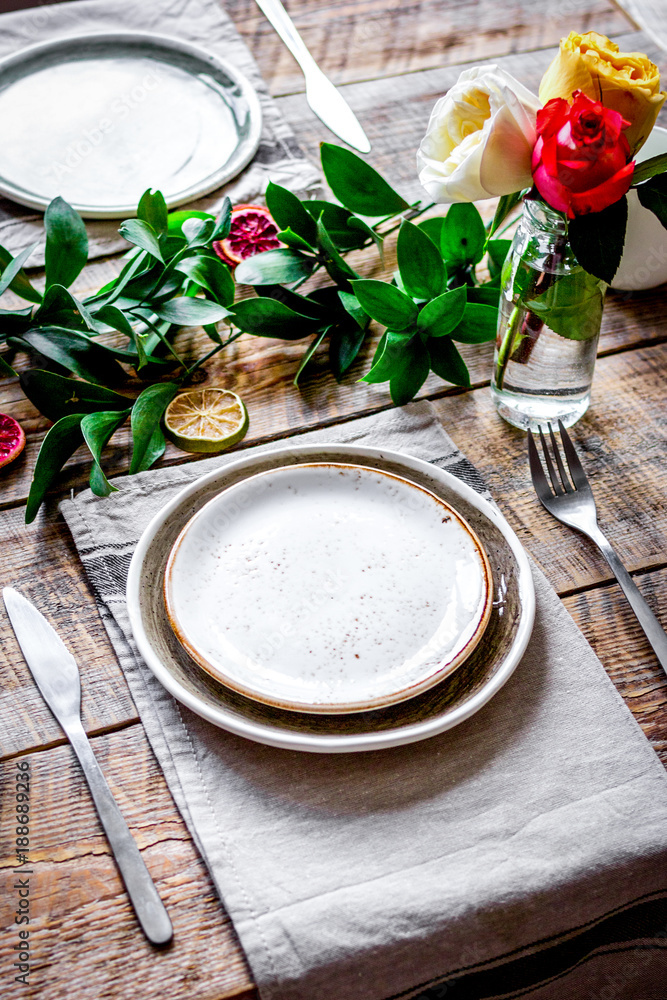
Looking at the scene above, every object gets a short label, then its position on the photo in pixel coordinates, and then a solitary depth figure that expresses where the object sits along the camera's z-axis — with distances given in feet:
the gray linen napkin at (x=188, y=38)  3.61
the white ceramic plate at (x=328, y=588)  1.98
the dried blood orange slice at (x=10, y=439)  2.71
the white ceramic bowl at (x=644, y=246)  3.00
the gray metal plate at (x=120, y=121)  3.59
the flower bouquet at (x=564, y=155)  2.00
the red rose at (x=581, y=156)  1.96
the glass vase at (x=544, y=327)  2.40
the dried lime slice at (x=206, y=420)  2.74
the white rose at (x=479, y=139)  2.07
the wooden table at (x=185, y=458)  1.69
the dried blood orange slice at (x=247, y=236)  3.33
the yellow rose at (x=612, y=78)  2.04
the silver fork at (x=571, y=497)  2.36
